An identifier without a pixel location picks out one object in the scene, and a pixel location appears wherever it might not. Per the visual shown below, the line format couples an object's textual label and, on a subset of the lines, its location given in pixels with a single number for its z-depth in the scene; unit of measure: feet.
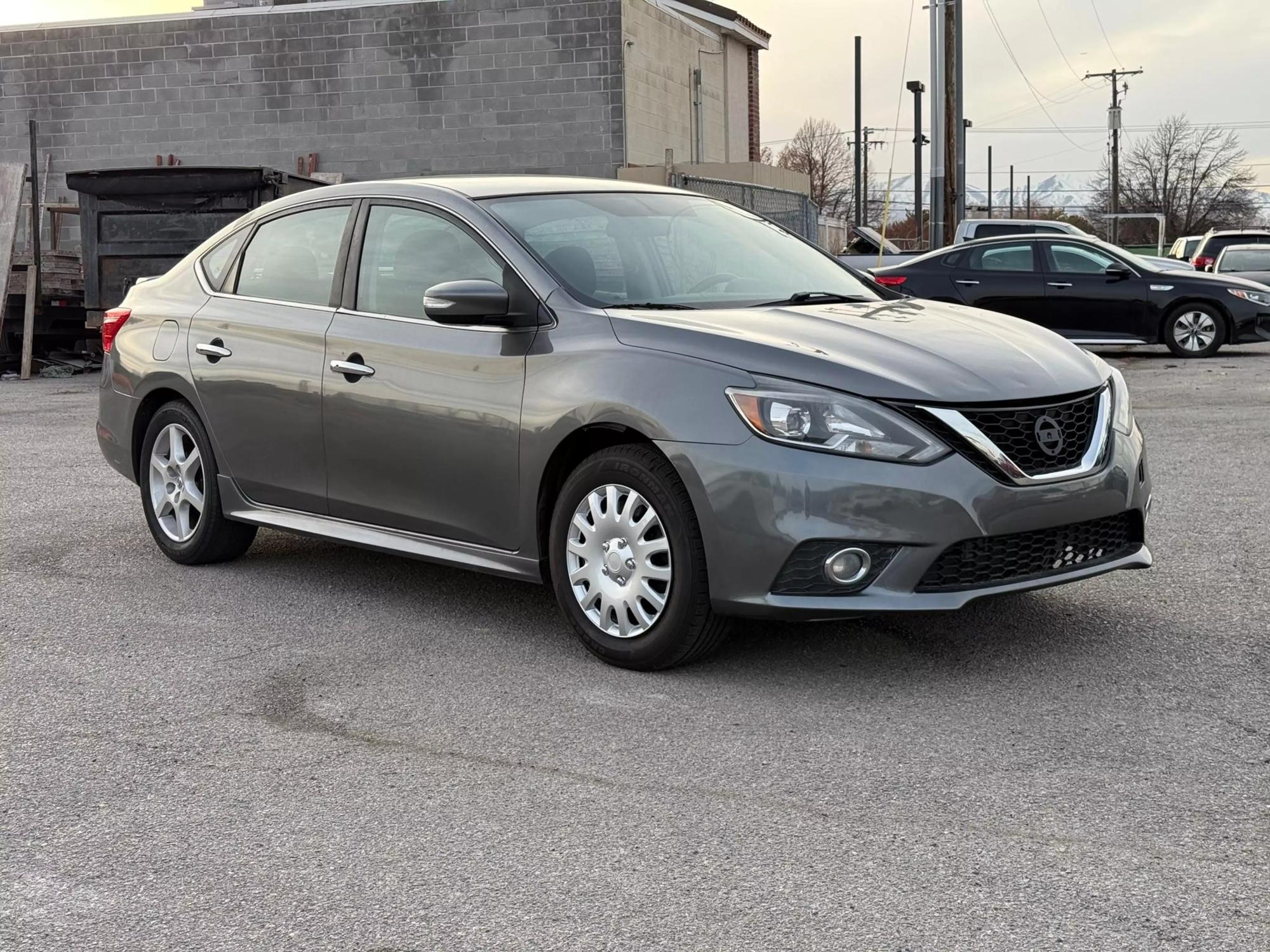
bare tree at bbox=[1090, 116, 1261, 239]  282.15
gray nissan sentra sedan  14.79
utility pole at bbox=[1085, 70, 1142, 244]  240.53
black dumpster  52.31
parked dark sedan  57.52
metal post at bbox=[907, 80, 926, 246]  129.88
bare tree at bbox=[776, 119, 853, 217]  271.90
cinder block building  81.56
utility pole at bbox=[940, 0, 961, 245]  87.45
